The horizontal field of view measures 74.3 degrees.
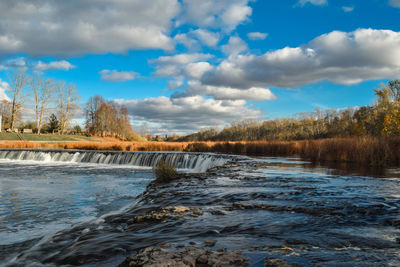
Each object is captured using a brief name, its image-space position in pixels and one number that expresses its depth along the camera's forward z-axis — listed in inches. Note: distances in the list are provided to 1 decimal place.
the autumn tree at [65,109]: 2295.8
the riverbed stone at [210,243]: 111.4
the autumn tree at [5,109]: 2664.6
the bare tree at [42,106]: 2075.5
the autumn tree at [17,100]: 2046.0
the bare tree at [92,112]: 2765.7
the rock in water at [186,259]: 88.6
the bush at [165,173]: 328.5
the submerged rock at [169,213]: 158.6
